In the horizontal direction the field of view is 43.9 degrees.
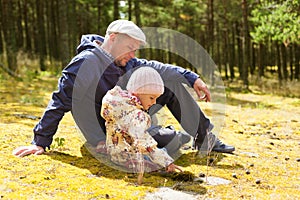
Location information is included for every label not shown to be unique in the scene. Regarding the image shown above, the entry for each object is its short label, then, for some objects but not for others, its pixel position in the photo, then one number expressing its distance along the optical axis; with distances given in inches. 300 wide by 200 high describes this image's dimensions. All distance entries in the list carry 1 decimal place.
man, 136.2
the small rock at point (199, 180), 127.5
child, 120.1
